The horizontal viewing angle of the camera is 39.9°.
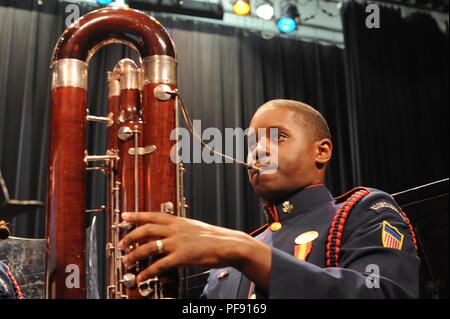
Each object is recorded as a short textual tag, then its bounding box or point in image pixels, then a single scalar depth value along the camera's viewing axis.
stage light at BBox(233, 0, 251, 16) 5.40
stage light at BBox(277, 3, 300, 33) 5.45
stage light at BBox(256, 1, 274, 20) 5.41
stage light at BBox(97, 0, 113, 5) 4.67
